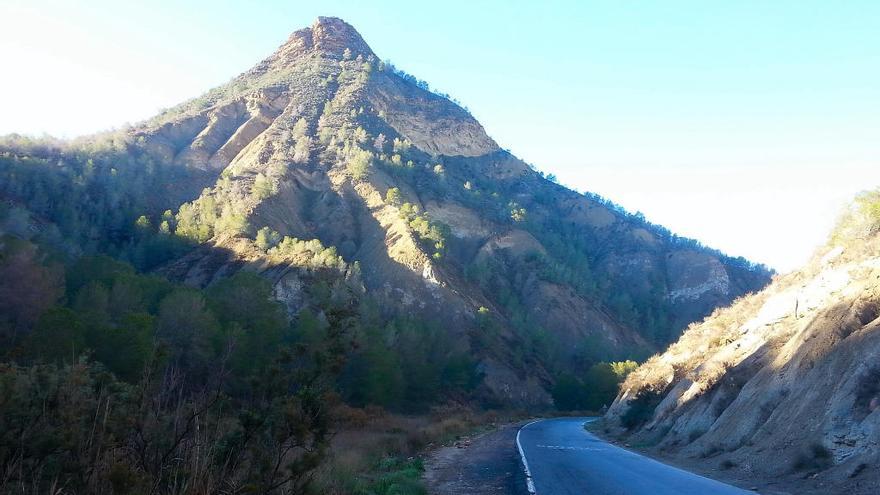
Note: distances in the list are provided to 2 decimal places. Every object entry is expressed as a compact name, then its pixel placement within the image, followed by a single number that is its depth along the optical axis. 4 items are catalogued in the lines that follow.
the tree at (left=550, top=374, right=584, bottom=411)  73.44
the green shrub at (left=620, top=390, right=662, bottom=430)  33.19
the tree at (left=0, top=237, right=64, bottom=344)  31.95
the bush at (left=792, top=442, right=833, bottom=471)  12.20
